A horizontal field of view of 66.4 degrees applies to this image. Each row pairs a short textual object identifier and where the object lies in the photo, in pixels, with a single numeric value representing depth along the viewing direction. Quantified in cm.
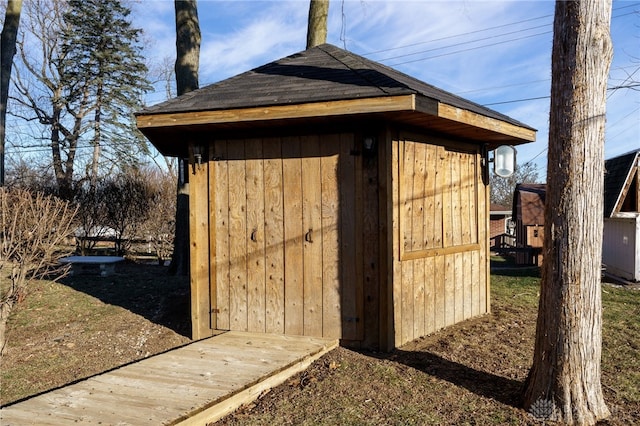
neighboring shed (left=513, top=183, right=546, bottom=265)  1614
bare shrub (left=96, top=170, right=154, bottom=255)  1319
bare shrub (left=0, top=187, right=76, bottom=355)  510
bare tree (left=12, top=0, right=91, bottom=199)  2091
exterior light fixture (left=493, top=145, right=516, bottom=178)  654
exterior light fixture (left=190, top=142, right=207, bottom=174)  550
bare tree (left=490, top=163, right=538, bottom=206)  3900
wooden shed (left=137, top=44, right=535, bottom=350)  492
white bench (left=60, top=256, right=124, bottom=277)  996
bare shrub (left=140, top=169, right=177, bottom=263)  1370
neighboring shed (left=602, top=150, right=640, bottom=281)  1123
